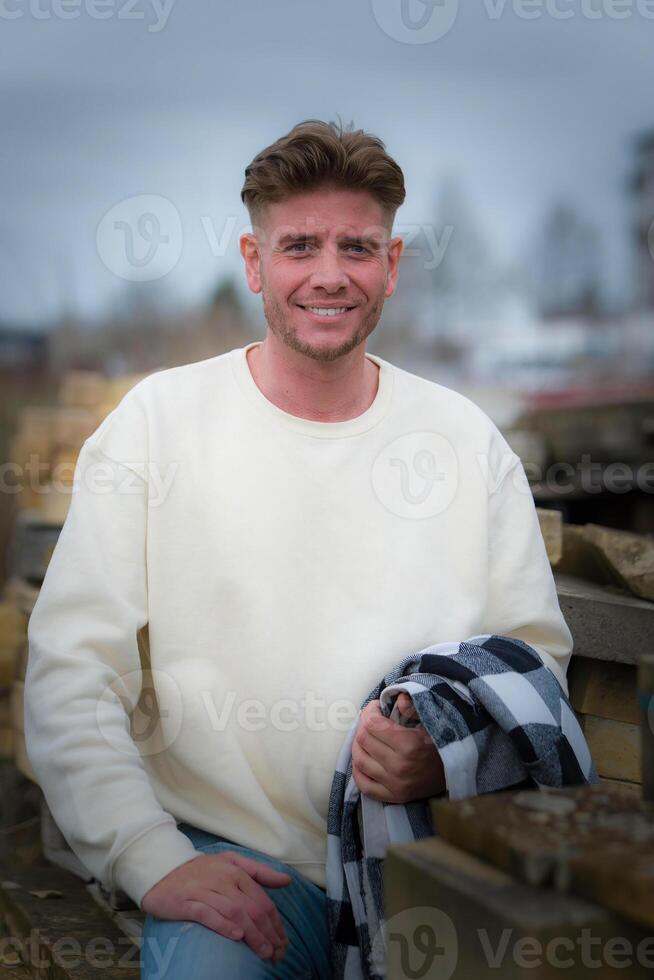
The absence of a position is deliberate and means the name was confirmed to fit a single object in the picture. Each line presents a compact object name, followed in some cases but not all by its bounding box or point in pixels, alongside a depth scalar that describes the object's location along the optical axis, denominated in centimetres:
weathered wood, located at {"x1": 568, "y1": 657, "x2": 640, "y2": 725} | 257
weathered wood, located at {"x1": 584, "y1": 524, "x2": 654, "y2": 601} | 271
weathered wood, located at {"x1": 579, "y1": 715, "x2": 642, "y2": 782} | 250
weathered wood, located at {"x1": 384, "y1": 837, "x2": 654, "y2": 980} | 108
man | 196
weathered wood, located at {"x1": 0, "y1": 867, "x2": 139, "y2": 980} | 241
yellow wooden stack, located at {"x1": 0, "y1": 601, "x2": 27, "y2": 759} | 404
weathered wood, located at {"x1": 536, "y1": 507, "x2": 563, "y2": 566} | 290
